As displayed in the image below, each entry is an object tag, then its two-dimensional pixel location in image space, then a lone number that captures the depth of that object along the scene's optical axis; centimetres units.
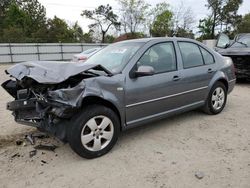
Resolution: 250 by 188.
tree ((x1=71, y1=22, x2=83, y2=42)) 3435
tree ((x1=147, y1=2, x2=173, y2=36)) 2974
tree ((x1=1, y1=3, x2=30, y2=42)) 3068
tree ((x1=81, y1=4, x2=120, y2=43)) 3264
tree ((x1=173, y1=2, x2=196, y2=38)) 3026
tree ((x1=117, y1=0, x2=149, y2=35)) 2986
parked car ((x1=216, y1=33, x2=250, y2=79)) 622
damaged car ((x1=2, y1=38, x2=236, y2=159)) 252
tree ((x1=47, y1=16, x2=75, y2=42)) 2885
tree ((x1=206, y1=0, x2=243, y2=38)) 3416
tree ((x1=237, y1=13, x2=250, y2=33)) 3395
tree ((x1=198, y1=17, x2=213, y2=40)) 3246
